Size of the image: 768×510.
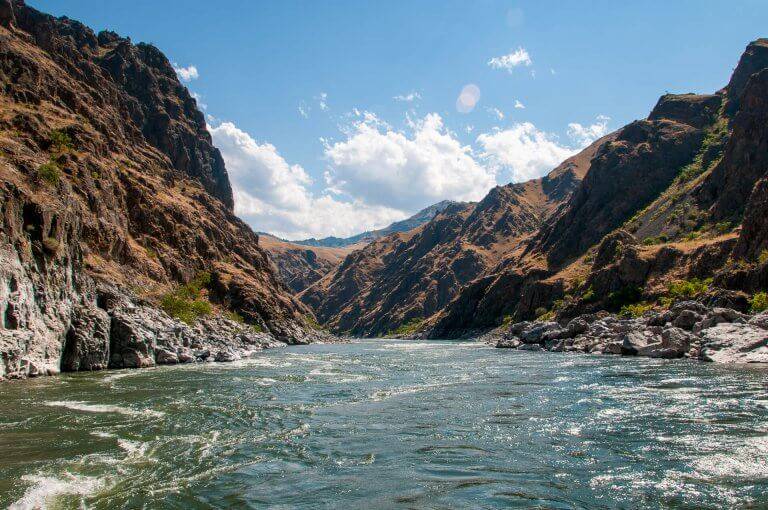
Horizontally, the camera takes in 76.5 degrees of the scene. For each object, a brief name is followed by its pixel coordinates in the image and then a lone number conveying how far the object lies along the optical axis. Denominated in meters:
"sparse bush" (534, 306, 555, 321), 108.64
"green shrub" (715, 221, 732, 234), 87.38
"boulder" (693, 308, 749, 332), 43.16
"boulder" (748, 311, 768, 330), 38.41
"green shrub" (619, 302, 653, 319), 78.38
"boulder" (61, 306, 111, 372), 35.50
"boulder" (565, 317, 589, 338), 66.88
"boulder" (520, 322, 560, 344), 72.25
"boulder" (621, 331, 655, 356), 46.31
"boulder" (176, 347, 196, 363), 46.06
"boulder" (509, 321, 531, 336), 89.15
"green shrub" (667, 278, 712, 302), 69.31
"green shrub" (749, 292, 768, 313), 48.47
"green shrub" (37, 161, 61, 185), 48.21
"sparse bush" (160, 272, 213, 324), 75.38
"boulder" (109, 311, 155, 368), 39.69
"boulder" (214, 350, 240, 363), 50.34
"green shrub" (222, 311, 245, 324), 106.40
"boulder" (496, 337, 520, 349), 77.59
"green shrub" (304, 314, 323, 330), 162.69
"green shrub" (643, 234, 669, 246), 108.69
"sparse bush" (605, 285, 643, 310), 88.08
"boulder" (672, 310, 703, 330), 48.05
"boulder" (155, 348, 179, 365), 44.03
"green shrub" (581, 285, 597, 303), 96.72
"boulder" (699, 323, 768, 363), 34.06
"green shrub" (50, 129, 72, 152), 79.69
